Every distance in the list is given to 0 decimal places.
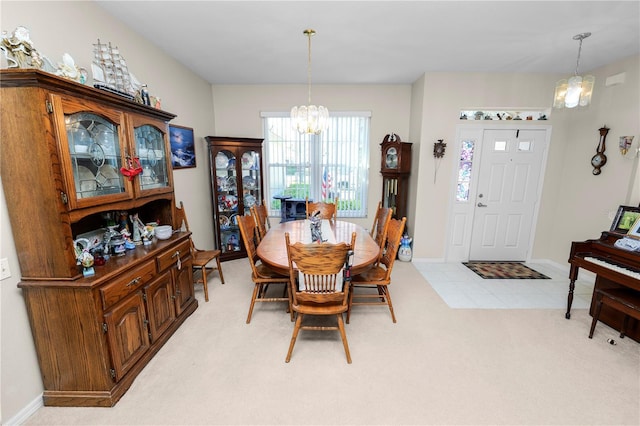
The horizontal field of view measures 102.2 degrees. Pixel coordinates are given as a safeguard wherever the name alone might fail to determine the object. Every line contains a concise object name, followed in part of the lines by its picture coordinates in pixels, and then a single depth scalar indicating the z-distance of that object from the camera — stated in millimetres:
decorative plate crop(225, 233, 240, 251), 4215
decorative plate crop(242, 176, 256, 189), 4238
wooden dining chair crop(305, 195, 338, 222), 3689
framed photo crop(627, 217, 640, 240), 2328
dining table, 2141
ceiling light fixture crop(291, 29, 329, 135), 2719
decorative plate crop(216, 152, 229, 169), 3942
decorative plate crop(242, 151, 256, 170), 4125
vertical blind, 4430
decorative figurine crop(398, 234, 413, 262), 4137
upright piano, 2129
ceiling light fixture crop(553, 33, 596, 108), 2412
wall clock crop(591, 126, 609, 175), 3215
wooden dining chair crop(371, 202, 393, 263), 2819
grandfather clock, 4125
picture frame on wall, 3193
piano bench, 2010
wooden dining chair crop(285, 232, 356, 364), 1813
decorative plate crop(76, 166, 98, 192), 1584
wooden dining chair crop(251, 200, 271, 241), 3008
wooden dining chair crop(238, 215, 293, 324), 2484
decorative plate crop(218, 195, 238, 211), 4051
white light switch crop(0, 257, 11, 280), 1431
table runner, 2016
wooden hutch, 1370
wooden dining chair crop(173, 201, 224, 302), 2609
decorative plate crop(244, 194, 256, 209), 4262
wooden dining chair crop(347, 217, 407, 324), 2426
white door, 3832
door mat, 3590
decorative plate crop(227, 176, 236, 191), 4078
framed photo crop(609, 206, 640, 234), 2450
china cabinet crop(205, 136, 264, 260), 3909
